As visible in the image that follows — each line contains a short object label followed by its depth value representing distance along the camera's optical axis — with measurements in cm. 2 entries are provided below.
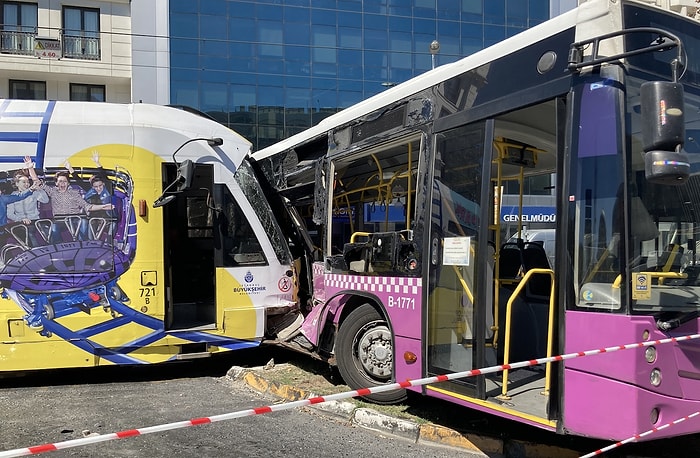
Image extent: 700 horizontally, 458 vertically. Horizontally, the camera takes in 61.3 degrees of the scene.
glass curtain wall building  3069
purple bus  359
